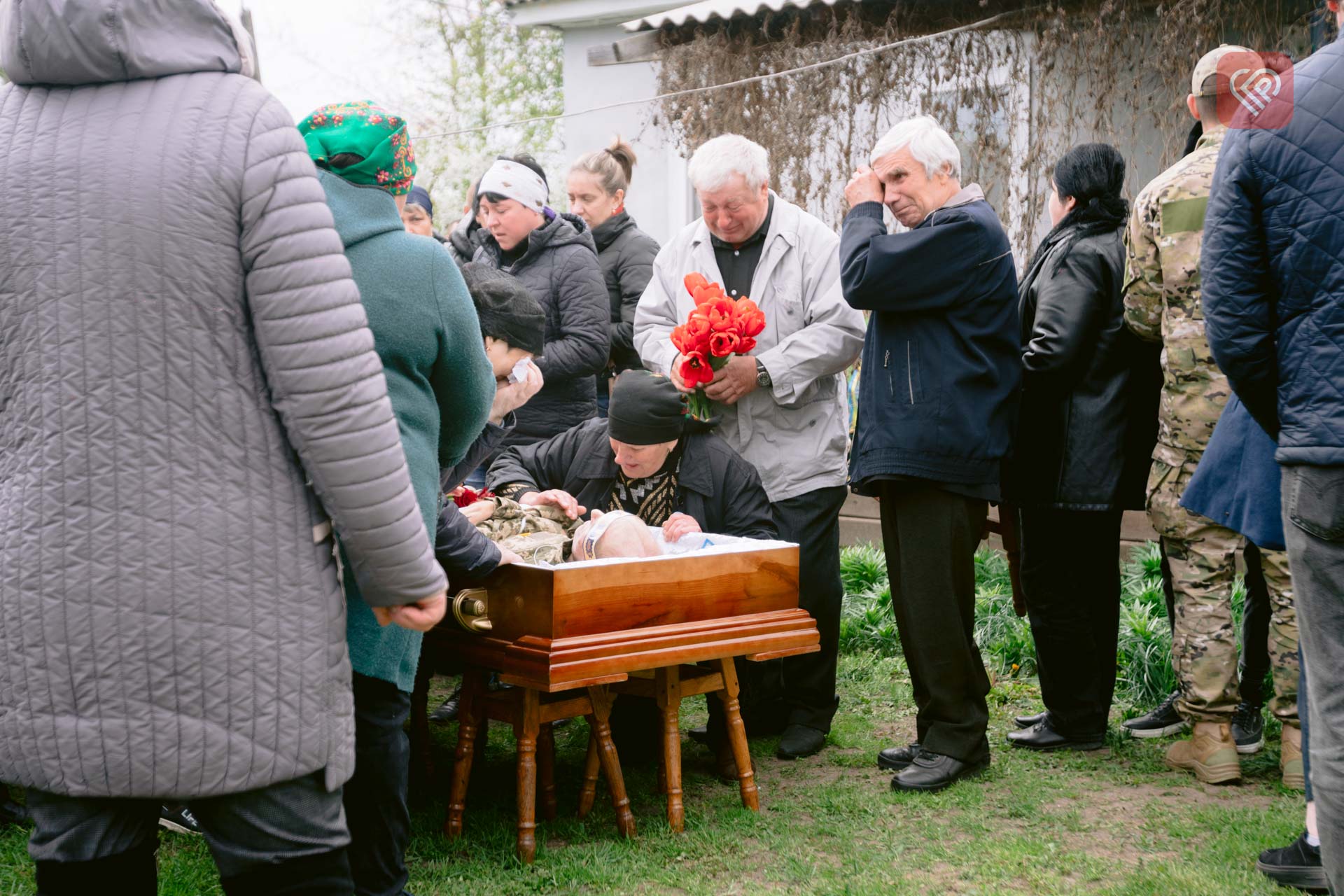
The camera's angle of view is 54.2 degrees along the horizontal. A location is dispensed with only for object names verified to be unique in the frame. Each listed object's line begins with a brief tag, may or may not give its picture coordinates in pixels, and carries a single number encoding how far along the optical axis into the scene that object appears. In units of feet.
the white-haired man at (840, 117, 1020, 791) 13.55
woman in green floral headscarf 8.87
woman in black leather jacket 14.74
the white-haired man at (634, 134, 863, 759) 15.44
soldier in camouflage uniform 13.53
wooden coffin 11.28
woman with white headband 17.01
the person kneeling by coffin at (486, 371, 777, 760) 14.01
